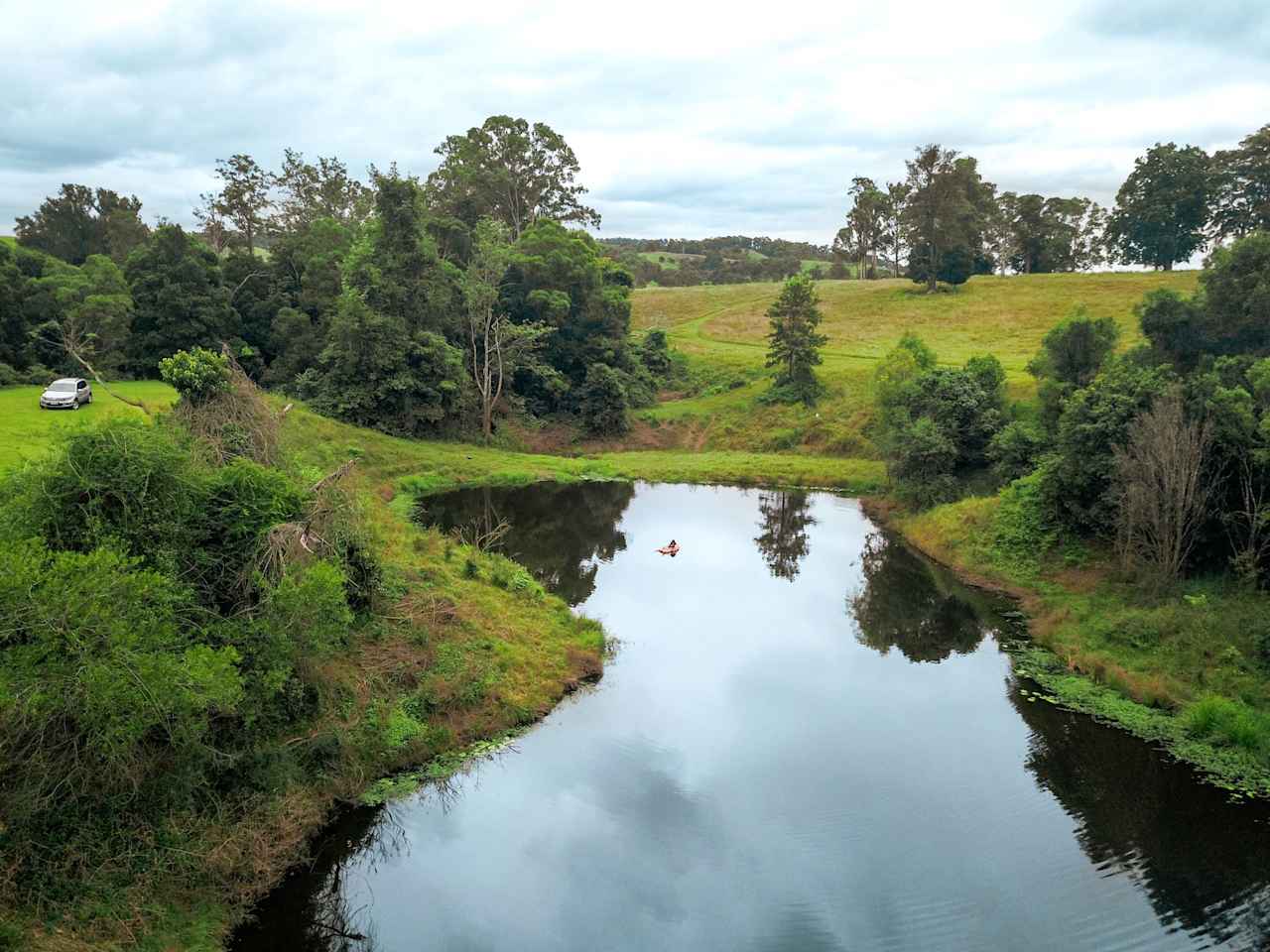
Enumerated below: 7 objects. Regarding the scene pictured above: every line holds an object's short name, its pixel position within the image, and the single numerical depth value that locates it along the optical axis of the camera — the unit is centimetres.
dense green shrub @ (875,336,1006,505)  3662
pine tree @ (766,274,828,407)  5597
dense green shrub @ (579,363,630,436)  5447
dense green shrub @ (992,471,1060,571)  2872
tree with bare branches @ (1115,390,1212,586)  2214
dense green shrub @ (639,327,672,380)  6519
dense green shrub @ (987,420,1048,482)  3353
